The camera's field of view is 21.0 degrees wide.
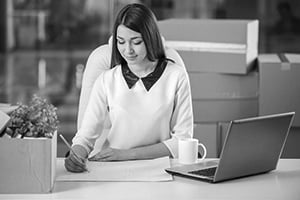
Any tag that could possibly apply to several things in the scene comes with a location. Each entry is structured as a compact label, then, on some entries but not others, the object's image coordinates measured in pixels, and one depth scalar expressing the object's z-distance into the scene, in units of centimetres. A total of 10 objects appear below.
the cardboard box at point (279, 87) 414
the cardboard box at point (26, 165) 212
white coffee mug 252
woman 280
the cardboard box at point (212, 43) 408
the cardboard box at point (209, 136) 410
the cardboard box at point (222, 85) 414
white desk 211
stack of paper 232
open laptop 223
